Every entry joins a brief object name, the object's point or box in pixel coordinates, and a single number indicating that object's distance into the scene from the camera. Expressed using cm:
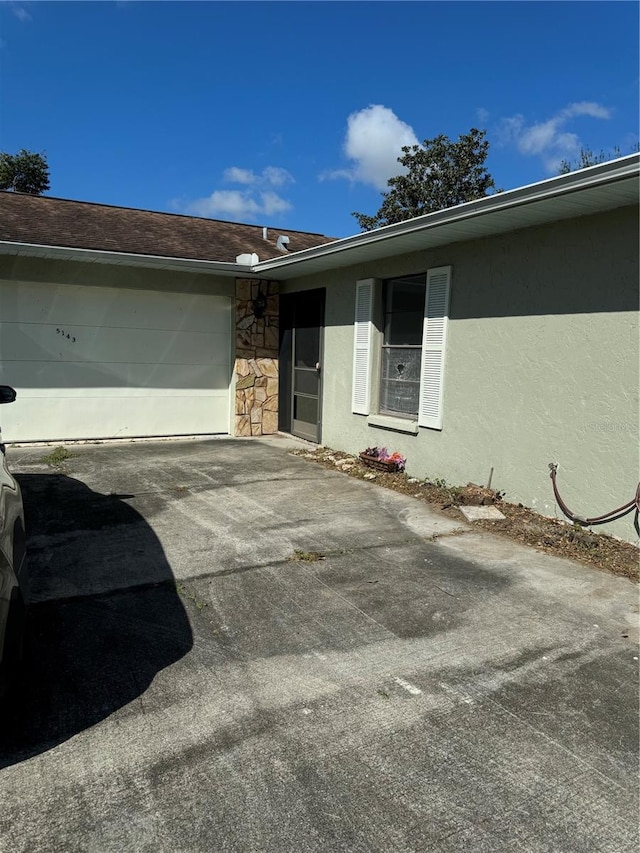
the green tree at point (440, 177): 2667
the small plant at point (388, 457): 710
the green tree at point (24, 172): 2588
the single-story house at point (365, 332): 480
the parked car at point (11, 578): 214
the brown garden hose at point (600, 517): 458
